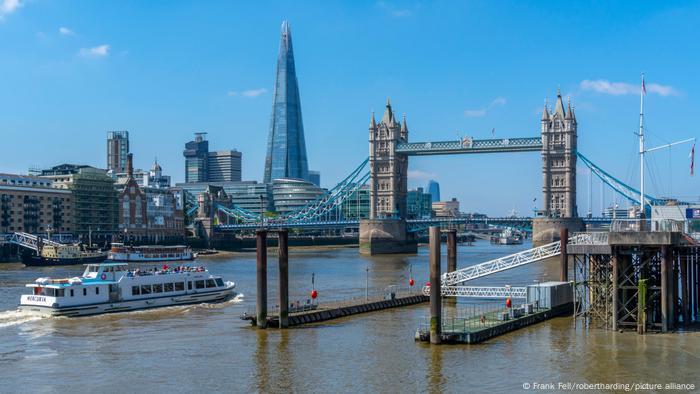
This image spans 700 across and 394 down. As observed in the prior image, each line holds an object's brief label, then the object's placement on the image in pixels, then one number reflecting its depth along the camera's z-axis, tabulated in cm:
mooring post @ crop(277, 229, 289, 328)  4781
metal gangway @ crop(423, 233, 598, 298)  5759
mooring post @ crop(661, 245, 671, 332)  4331
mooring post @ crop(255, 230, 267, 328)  4778
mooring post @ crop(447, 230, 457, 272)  6806
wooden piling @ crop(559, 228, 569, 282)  5853
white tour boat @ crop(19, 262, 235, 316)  5609
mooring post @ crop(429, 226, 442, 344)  4222
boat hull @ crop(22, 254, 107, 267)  11256
